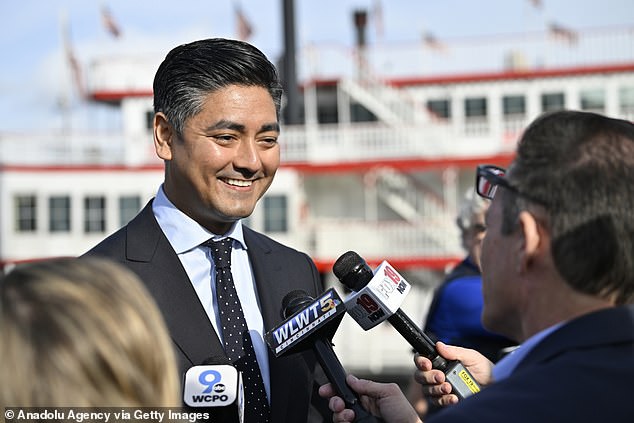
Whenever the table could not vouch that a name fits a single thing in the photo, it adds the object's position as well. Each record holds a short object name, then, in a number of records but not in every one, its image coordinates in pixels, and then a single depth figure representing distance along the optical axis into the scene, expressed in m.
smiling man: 2.84
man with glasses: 1.59
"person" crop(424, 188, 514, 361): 4.40
